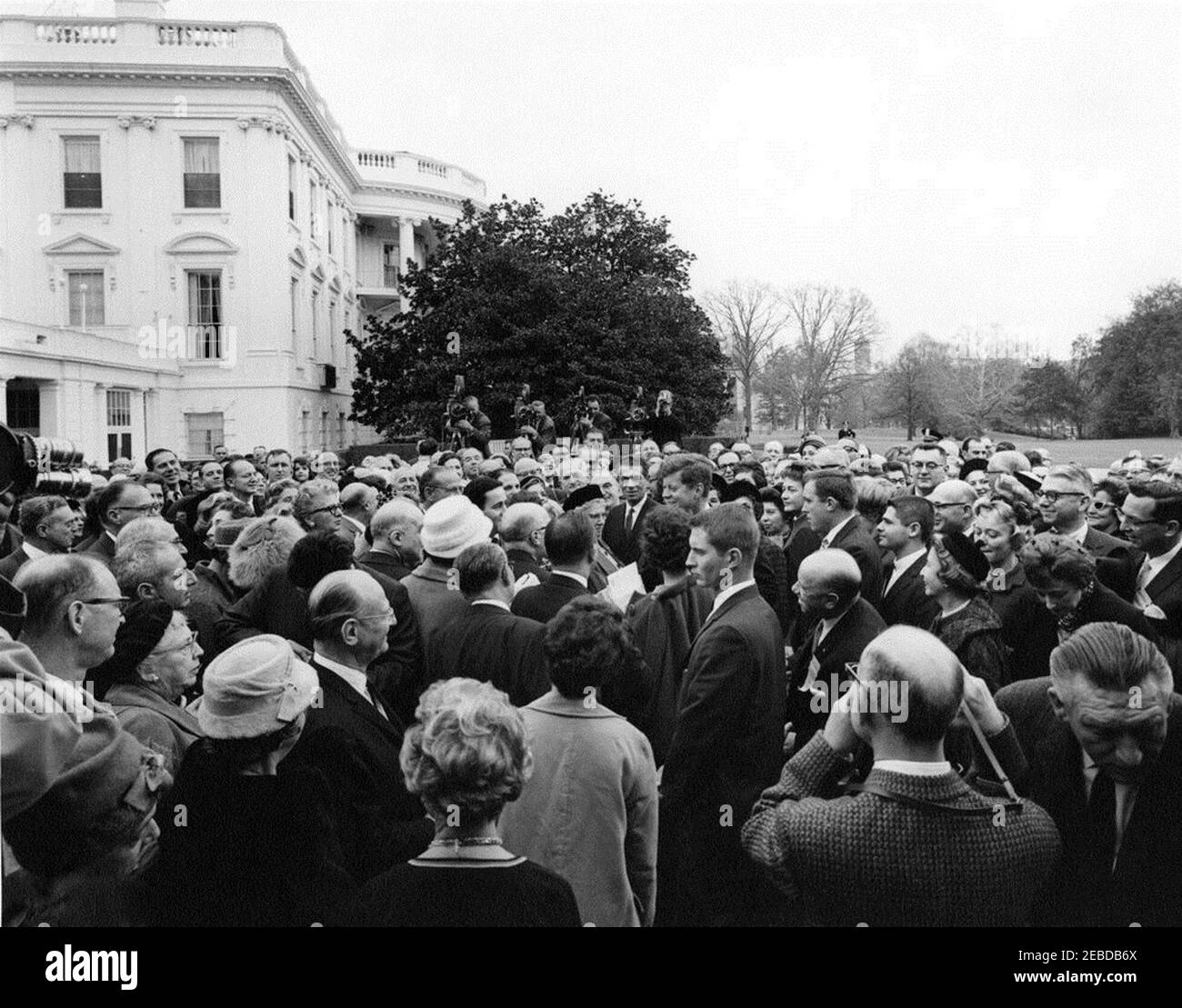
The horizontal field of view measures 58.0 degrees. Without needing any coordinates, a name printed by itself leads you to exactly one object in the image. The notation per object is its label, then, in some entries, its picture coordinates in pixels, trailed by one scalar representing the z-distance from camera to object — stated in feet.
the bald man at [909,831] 7.97
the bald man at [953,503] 19.15
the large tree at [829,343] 78.74
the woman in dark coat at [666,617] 14.73
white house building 92.84
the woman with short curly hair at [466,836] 7.48
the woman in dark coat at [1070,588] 13.19
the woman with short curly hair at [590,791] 10.41
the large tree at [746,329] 98.32
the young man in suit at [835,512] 19.51
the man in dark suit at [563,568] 15.34
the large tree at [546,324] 88.02
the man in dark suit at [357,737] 10.03
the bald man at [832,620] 13.82
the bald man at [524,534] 18.34
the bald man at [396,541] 18.24
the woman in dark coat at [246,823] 8.58
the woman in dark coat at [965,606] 13.26
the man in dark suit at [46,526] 19.62
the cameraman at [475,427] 53.78
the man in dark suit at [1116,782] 8.75
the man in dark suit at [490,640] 13.56
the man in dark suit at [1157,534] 16.78
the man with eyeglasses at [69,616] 10.87
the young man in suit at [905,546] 17.43
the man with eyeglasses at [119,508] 20.40
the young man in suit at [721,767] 12.62
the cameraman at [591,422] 65.40
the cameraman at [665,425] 75.15
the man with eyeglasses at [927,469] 28.58
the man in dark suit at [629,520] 25.80
